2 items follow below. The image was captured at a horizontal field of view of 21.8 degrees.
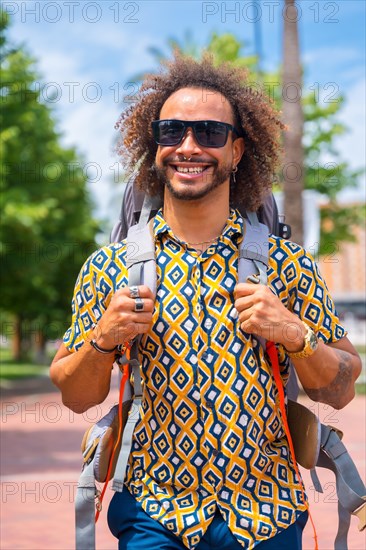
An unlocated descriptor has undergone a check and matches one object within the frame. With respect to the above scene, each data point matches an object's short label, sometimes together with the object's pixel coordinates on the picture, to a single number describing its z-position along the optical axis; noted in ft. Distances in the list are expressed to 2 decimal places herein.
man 8.75
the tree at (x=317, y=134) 105.19
